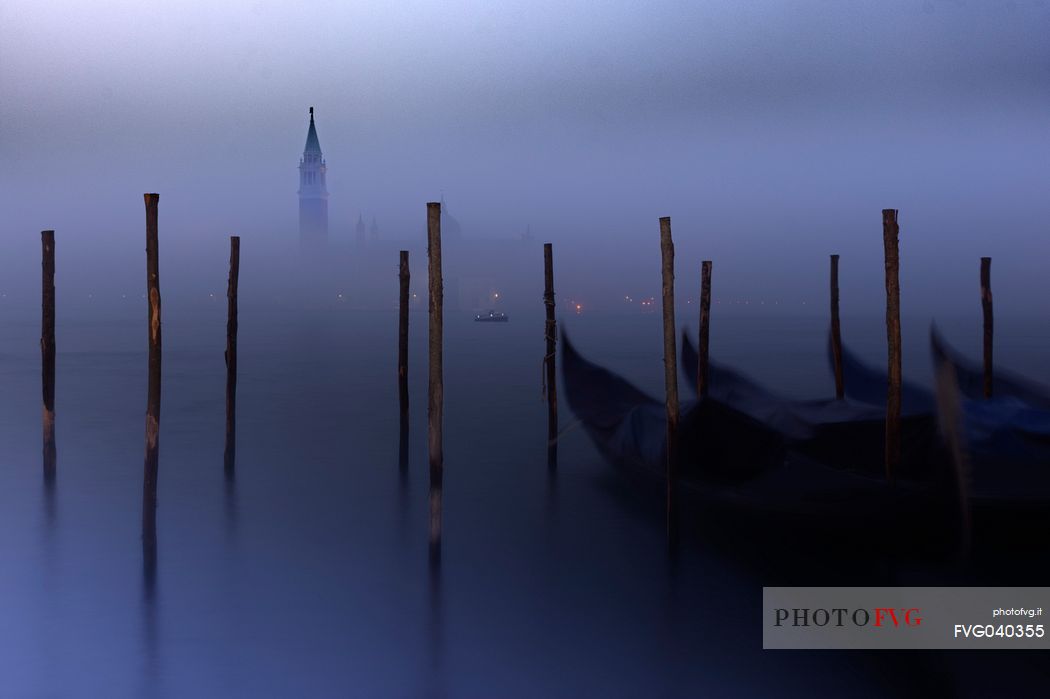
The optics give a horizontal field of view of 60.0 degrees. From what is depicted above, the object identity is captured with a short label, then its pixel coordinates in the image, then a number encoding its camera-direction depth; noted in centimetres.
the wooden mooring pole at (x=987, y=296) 1055
